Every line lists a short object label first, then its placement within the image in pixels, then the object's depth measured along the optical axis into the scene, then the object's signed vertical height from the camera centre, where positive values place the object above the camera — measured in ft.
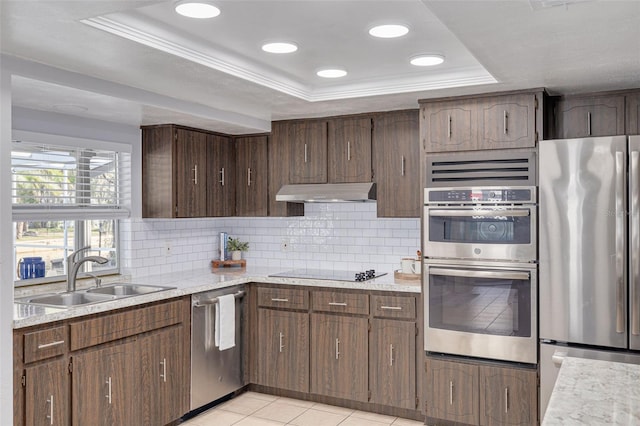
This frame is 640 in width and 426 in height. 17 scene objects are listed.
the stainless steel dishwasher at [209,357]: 13.93 -3.62
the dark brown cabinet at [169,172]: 15.28 +1.23
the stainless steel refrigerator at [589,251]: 10.98 -0.75
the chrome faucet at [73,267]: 13.00 -1.13
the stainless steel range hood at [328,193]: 15.12 +0.63
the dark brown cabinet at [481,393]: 12.34 -4.02
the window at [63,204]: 12.83 +0.34
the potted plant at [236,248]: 18.15 -1.02
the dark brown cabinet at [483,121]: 12.38 +2.10
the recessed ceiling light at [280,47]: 9.99 +3.01
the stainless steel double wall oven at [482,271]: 12.30 -1.27
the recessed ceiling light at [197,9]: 8.02 +2.99
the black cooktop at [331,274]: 14.82 -1.63
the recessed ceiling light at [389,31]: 9.03 +2.99
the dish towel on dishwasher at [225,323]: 14.51 -2.73
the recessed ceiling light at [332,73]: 11.72 +2.99
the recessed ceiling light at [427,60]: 10.75 +2.99
